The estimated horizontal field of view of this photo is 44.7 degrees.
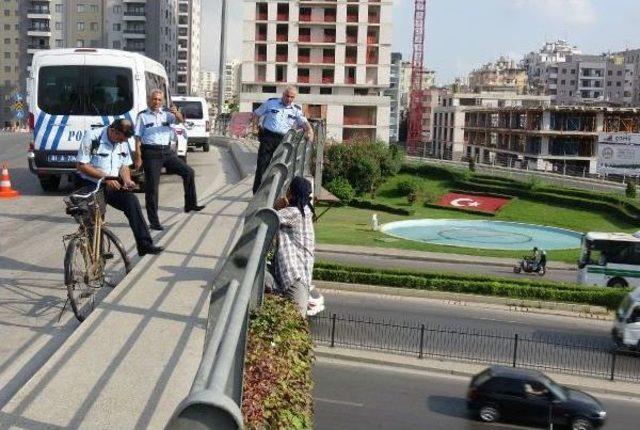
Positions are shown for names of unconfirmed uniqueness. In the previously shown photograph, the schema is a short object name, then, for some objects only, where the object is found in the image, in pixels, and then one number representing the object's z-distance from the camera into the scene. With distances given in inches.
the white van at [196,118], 1224.2
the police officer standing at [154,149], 418.3
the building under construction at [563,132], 3624.5
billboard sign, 3034.0
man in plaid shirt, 252.8
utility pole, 1612.9
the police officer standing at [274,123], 500.4
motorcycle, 1459.2
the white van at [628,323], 948.0
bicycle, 282.2
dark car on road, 684.7
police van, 592.1
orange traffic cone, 618.8
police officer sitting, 321.4
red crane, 5123.0
